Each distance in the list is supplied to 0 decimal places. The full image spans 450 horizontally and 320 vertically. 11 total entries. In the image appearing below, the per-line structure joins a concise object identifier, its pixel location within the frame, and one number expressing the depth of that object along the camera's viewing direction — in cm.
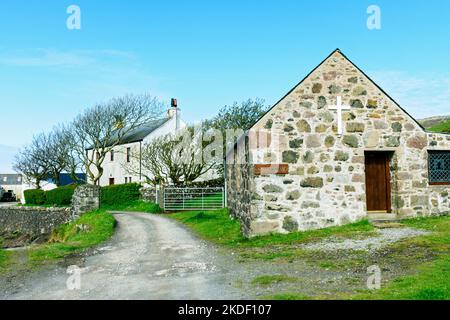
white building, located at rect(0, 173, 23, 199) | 8156
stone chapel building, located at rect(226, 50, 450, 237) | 1169
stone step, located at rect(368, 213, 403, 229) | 1168
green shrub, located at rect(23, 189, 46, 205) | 3938
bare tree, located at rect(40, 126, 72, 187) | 4525
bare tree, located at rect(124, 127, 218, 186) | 2872
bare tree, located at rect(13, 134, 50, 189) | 5278
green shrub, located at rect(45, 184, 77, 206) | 3506
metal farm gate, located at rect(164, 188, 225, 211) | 2486
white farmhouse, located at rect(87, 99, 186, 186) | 3972
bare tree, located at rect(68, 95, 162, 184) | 4050
